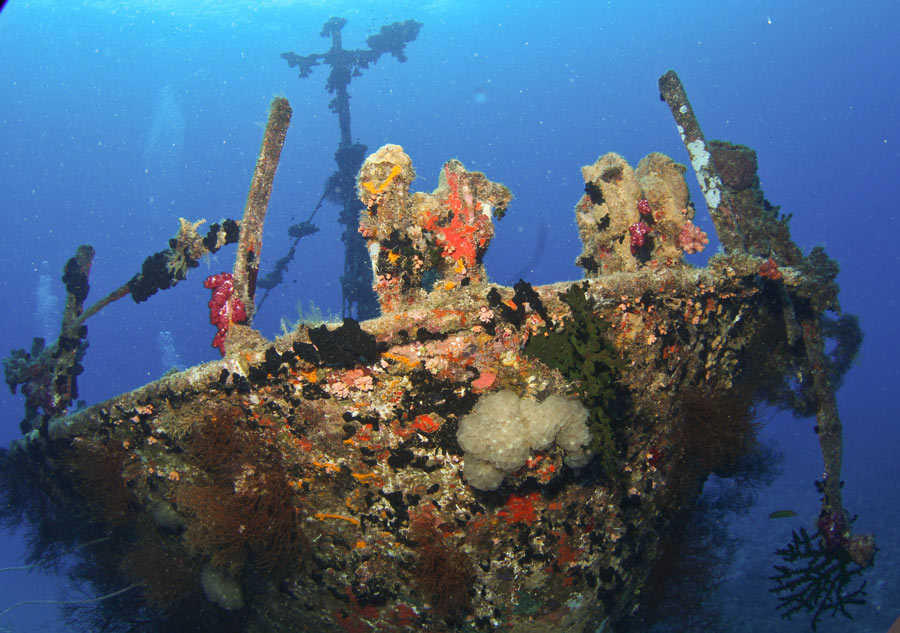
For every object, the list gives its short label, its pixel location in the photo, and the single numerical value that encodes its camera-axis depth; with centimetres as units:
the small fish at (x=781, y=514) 578
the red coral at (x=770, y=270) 402
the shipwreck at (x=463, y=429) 323
